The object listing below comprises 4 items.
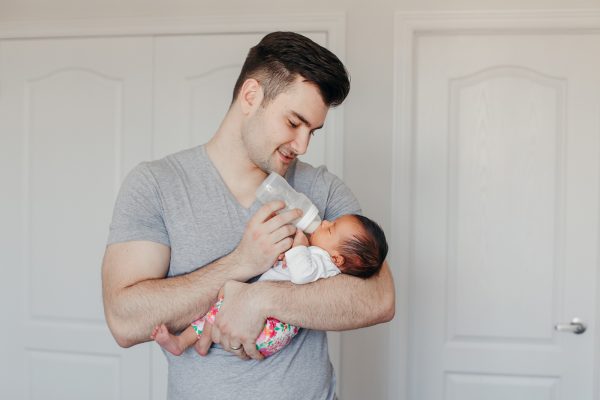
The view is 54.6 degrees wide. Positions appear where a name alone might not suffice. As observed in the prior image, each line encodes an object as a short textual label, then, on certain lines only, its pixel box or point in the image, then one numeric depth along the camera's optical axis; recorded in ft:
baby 4.06
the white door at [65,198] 8.61
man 3.96
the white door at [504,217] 7.92
